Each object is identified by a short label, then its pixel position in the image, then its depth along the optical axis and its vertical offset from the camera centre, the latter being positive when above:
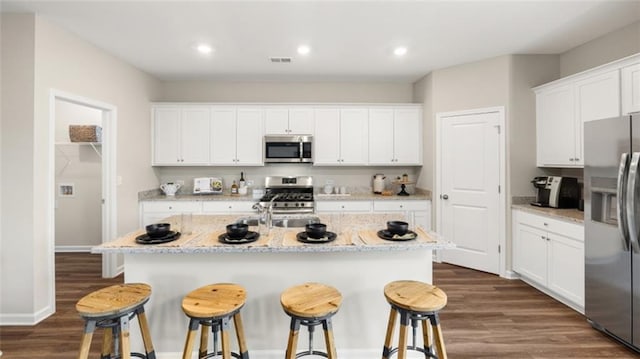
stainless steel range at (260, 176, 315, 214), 4.31 -0.15
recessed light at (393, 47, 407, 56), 3.41 +1.53
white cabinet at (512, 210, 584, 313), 2.72 -0.80
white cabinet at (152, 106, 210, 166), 4.47 +0.71
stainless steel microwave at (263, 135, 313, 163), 4.48 +0.49
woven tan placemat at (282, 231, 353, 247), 1.84 -0.40
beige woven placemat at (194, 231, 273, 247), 1.82 -0.40
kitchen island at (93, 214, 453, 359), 2.00 -0.70
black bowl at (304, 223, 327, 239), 1.92 -0.34
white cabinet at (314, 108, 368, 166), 4.55 +0.67
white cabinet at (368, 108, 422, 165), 4.55 +0.68
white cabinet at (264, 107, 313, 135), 4.53 +0.93
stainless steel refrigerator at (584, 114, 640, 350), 2.12 -0.37
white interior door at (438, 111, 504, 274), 3.71 -0.12
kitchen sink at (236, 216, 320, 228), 2.58 -0.38
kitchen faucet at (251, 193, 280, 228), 2.18 -0.26
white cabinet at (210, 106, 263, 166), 4.50 +0.68
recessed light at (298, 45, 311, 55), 3.37 +1.53
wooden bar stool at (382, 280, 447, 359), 1.58 -0.71
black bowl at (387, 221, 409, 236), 1.95 -0.33
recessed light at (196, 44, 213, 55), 3.34 +1.54
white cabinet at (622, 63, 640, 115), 2.49 +0.78
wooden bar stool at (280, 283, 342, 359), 1.53 -0.69
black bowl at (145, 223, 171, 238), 1.91 -0.33
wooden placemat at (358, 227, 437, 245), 1.87 -0.40
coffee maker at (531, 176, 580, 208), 3.19 -0.15
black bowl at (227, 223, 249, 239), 1.89 -0.34
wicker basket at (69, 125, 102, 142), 4.35 +0.71
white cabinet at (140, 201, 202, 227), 4.15 -0.41
